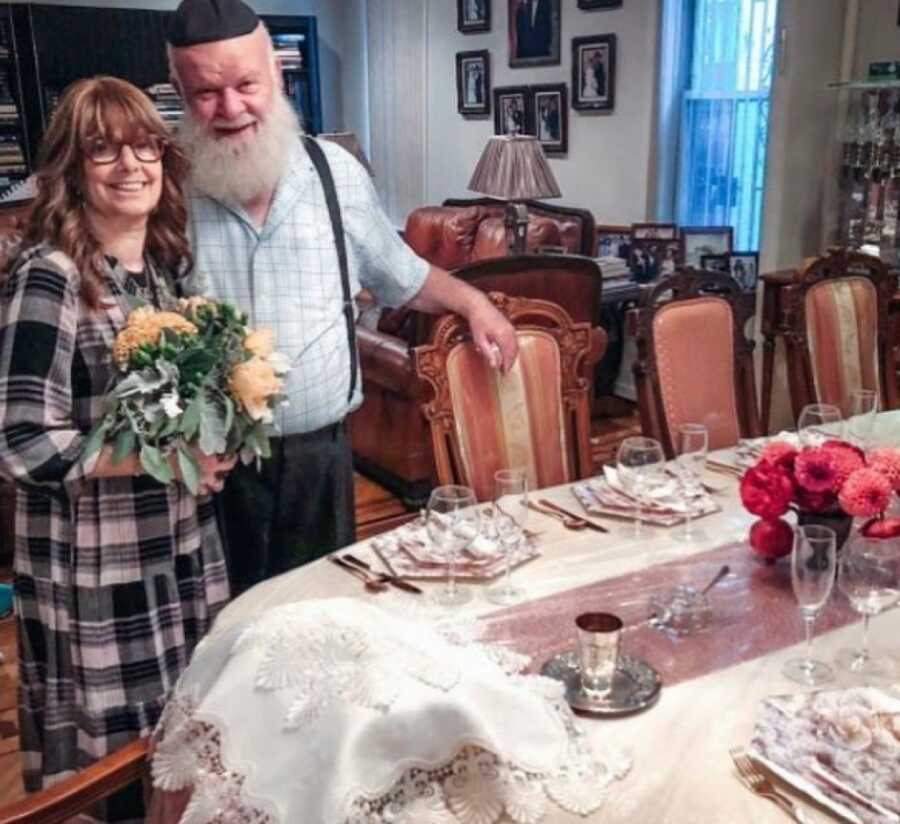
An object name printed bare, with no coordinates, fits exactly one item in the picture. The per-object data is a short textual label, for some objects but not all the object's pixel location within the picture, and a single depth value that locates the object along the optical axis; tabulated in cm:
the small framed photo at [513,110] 550
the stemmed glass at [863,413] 198
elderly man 187
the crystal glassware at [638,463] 170
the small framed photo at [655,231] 458
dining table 100
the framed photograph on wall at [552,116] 525
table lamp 443
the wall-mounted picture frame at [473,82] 579
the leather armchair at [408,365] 335
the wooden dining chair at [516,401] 192
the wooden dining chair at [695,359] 224
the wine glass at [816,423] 185
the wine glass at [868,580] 125
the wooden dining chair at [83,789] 106
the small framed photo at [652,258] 459
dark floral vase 147
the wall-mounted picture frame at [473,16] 568
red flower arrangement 139
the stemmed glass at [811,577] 121
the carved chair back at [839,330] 258
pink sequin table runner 126
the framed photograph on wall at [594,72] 491
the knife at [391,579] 144
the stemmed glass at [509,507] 150
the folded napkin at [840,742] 97
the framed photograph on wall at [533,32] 521
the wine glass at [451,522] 145
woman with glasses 150
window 438
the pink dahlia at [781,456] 148
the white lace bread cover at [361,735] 88
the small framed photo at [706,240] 447
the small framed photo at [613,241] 482
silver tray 113
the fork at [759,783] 96
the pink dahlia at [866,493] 138
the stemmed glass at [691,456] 174
